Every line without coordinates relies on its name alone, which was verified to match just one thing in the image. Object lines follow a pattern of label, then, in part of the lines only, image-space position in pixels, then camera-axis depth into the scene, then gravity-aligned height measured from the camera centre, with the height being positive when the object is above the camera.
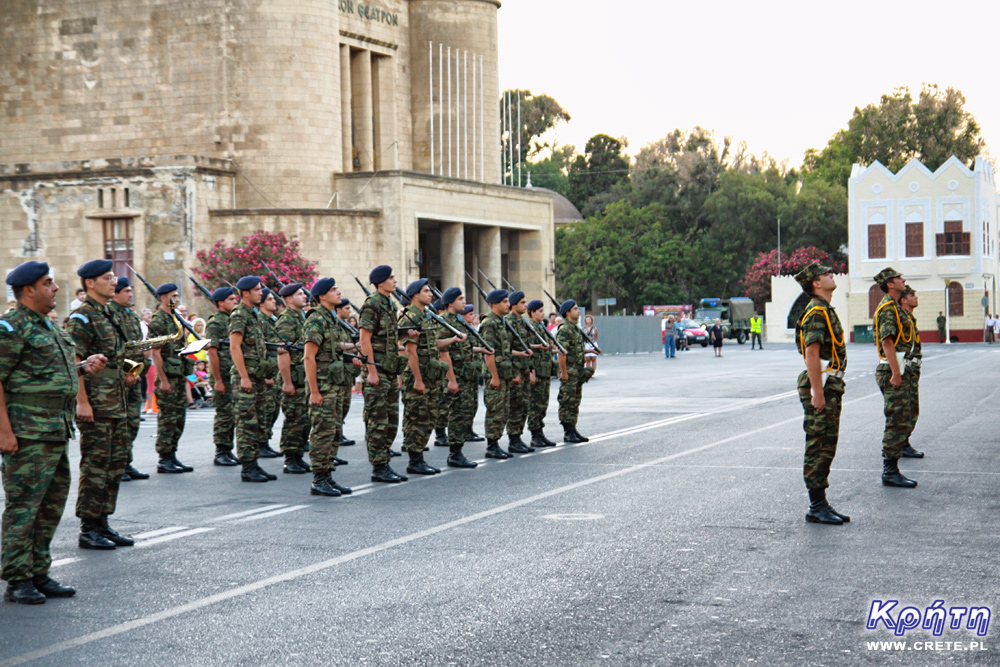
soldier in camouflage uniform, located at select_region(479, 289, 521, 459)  14.09 -0.74
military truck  72.62 -0.54
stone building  39.09 +5.85
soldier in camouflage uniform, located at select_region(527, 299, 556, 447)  15.09 -1.04
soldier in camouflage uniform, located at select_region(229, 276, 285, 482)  12.34 -0.63
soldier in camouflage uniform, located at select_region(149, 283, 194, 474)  13.36 -0.89
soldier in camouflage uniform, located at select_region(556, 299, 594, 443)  15.52 -0.89
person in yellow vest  55.03 -0.94
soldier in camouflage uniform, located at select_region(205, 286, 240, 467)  13.75 -0.83
